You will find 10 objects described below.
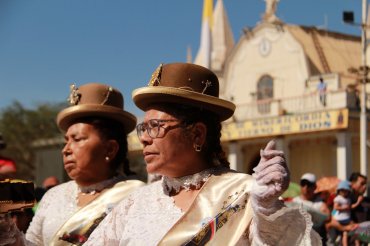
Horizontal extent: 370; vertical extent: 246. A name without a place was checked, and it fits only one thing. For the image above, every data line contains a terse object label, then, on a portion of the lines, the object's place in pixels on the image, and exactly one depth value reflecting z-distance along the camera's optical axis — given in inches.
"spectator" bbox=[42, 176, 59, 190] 358.9
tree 1299.2
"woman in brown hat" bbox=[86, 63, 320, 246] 113.2
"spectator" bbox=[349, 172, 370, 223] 301.3
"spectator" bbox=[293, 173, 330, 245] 285.8
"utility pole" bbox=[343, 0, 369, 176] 804.0
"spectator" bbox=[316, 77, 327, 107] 946.1
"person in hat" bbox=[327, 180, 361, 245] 289.7
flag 550.0
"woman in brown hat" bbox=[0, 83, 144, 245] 161.9
